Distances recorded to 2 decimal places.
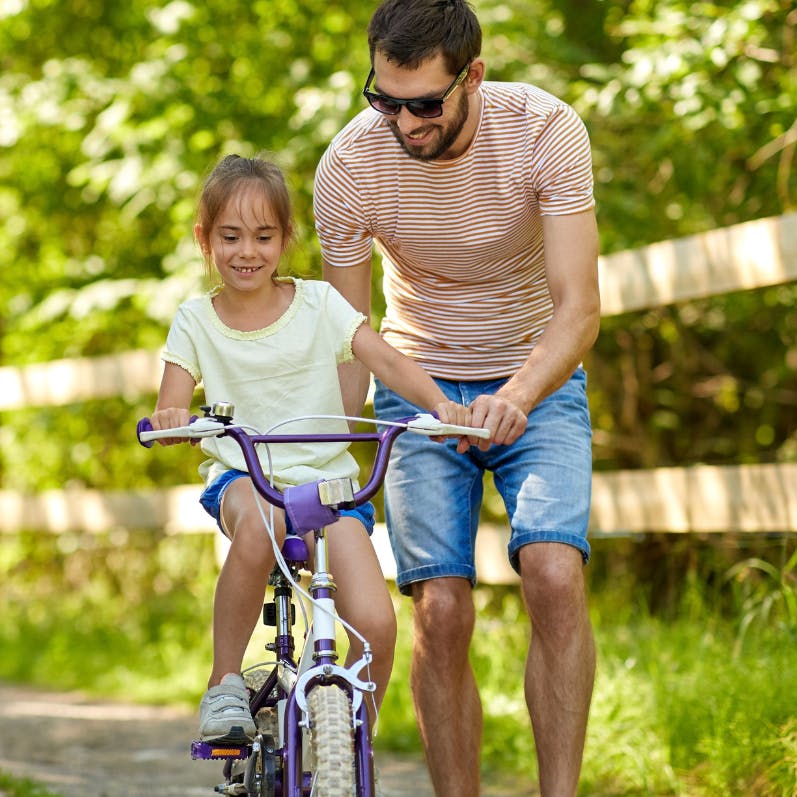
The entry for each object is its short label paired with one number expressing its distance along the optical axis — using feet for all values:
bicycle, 16.83
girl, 20.08
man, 20.65
